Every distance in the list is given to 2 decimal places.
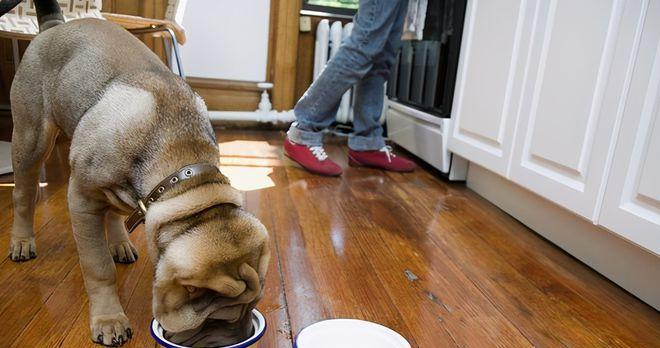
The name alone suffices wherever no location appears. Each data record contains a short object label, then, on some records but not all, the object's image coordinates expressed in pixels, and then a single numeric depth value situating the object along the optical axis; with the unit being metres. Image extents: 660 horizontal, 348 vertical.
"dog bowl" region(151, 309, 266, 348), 0.76
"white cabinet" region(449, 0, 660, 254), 1.27
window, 3.43
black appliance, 2.28
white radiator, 3.22
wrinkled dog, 0.76
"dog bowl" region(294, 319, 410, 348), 0.86
